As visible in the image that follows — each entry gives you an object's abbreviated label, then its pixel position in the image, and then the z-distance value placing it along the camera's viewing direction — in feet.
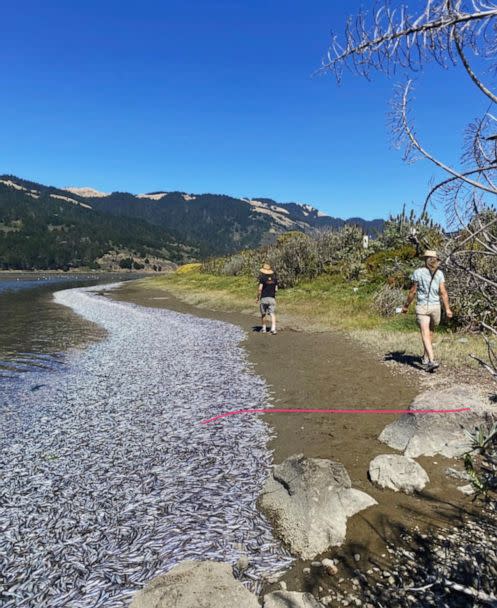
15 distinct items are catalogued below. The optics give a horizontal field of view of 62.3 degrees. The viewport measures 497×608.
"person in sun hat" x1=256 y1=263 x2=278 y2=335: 66.18
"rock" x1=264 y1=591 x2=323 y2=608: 12.57
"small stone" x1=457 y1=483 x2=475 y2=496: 19.43
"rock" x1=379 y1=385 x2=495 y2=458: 23.41
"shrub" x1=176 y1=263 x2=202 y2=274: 259.10
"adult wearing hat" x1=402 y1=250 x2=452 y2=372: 38.91
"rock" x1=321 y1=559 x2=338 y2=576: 14.95
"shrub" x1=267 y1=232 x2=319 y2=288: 123.44
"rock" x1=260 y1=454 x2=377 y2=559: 16.52
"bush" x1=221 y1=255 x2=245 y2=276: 173.99
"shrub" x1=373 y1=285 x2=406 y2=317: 71.87
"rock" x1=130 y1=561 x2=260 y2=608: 12.26
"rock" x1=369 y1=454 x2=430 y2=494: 19.77
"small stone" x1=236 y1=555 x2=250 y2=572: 15.11
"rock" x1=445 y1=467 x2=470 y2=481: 20.64
